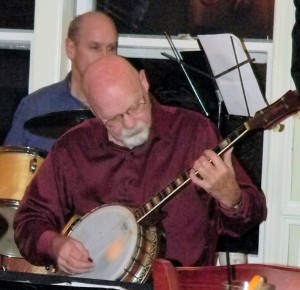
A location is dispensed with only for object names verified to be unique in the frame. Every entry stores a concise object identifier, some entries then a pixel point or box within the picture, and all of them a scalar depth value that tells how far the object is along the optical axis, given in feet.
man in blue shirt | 24.18
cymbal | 19.03
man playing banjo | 16.49
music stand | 19.86
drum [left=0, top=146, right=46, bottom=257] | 20.13
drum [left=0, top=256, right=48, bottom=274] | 19.61
